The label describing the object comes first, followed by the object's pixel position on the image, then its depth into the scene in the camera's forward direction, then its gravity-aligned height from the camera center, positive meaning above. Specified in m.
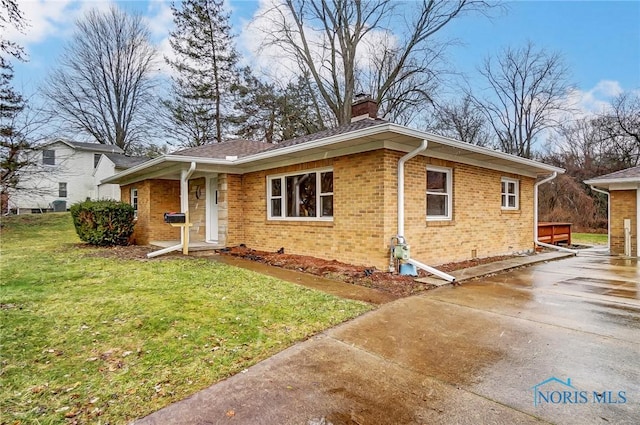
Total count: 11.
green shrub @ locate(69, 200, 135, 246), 11.15 -0.30
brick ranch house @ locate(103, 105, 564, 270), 6.94 +0.41
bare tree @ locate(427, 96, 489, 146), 24.33 +6.48
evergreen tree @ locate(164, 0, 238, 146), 22.39 +9.80
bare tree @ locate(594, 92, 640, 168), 21.64 +5.42
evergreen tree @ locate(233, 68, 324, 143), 21.78 +6.62
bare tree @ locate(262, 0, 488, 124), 18.95 +10.08
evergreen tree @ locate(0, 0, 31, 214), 13.57 +3.08
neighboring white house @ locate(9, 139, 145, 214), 25.28 +3.03
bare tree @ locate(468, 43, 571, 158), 24.47 +8.66
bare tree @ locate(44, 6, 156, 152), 26.61 +10.88
